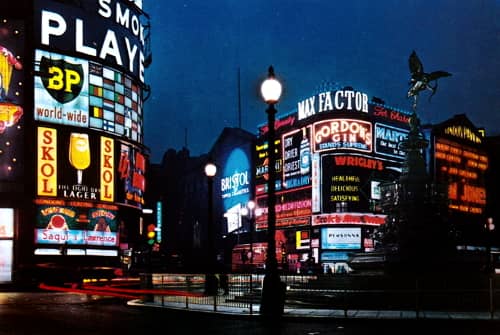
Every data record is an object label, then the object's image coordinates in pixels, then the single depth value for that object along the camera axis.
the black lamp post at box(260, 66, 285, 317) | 20.23
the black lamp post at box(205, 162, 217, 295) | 26.70
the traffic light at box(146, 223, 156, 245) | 30.33
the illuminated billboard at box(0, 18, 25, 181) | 56.03
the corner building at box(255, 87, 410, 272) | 82.06
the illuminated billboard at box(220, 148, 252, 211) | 102.19
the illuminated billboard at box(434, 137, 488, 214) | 95.06
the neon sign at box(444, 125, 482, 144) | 97.61
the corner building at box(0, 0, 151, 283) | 56.59
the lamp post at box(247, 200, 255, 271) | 52.66
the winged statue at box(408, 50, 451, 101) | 28.53
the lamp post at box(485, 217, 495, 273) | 49.07
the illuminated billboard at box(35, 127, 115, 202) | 58.69
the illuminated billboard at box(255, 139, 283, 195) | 96.86
